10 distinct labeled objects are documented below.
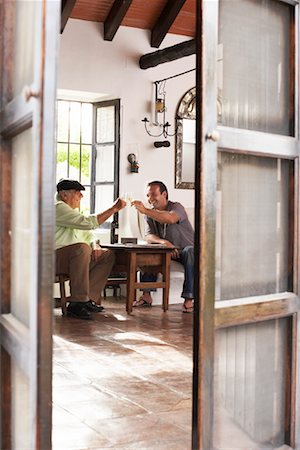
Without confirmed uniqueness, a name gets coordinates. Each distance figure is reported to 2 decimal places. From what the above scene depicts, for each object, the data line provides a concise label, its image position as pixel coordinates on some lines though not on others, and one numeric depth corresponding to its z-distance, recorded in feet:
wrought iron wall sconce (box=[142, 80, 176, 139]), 27.32
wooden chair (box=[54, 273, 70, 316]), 20.93
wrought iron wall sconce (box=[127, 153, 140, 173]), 26.86
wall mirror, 27.76
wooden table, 21.89
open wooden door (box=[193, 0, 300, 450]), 7.50
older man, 20.62
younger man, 23.93
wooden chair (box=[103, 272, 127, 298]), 24.48
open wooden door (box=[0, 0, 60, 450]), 6.31
